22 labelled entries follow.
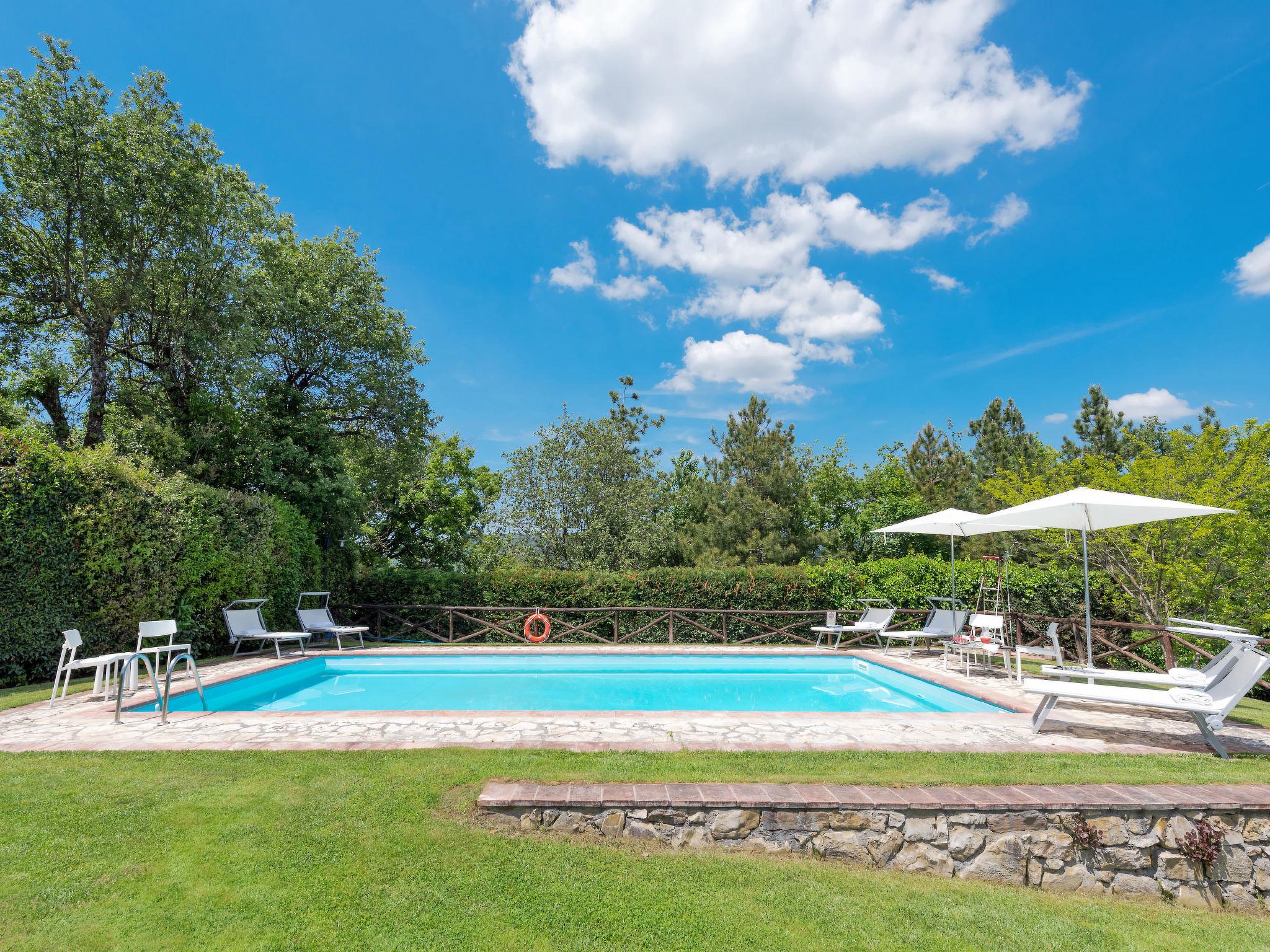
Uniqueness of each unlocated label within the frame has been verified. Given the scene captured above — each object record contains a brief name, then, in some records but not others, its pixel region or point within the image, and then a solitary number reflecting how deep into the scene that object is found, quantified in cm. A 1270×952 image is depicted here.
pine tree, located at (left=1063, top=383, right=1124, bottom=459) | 2359
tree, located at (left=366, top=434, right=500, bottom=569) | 2173
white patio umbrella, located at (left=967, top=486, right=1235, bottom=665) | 625
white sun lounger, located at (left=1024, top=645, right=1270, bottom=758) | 498
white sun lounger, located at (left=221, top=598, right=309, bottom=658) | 991
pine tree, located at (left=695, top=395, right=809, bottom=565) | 2188
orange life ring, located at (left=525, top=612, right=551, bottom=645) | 1334
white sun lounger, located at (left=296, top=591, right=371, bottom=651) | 1148
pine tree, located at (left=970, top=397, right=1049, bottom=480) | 2362
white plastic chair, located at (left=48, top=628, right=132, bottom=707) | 625
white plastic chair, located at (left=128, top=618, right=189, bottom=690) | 675
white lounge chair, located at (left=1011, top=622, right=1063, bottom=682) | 788
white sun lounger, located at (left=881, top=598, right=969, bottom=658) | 1050
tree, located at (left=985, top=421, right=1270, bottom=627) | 1106
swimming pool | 832
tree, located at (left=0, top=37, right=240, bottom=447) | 1035
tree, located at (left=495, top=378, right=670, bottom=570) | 1958
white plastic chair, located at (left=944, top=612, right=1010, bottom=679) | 846
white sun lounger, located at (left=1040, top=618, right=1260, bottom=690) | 527
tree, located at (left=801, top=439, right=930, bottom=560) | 2603
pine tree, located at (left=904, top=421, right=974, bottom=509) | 2562
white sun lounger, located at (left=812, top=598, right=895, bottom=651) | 1194
